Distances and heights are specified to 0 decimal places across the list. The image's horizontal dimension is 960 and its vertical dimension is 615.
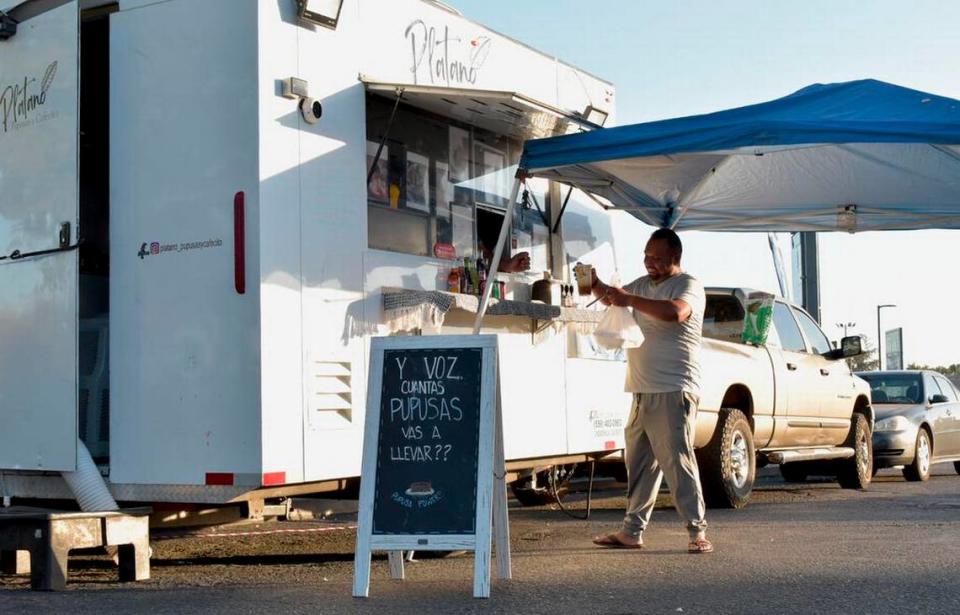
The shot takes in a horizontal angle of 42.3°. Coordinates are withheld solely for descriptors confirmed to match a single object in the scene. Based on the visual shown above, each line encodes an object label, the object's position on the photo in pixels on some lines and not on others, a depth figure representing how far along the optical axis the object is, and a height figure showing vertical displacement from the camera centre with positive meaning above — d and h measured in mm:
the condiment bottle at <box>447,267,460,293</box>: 7438 +604
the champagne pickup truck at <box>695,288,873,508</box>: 10188 -266
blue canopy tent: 6781 +1367
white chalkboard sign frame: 5871 -529
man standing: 7180 -58
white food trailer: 6211 +793
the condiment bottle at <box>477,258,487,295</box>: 7577 +649
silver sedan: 14346 -565
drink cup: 6980 +572
